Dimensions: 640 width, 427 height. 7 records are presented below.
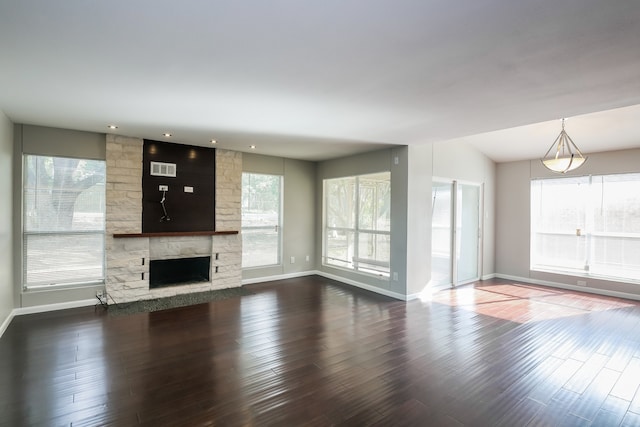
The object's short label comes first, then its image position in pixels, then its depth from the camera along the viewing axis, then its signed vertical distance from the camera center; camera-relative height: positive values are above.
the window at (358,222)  5.59 -0.16
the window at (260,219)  6.16 -0.12
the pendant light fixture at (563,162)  4.01 +0.71
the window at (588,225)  5.32 -0.16
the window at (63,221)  4.30 -0.14
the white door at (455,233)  5.77 -0.34
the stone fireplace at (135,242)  4.71 -0.49
